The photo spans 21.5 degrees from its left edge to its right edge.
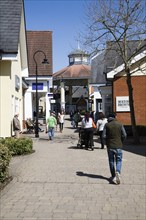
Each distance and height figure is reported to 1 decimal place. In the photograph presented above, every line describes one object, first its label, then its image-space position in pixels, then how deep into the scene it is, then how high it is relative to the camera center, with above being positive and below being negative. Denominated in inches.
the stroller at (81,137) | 669.9 -50.1
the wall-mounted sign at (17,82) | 812.0 +57.5
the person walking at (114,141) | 369.1 -32.3
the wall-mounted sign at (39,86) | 1136.0 +70.5
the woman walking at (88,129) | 658.2 -35.7
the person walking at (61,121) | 1136.1 -36.6
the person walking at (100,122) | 715.4 -26.9
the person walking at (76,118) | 1312.7 -32.9
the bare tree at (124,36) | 745.0 +143.3
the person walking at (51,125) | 845.8 -35.7
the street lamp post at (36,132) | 921.8 -55.6
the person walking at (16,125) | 710.5 -29.3
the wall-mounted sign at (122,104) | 1044.9 +10.7
